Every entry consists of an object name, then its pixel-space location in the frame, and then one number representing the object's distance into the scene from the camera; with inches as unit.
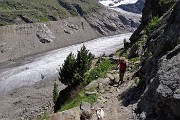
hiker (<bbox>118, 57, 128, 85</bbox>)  411.6
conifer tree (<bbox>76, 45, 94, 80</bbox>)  585.9
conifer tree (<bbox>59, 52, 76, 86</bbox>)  603.7
